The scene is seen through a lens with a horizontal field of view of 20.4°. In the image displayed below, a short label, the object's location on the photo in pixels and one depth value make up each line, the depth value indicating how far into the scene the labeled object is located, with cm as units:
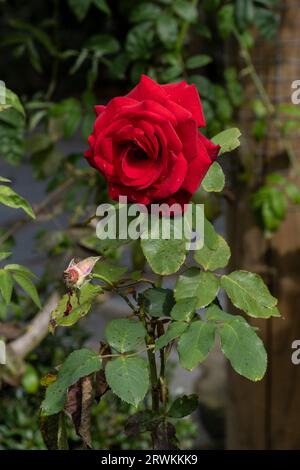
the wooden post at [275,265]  211
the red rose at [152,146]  90
